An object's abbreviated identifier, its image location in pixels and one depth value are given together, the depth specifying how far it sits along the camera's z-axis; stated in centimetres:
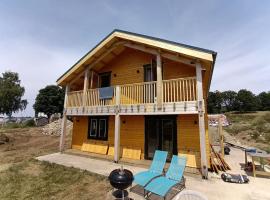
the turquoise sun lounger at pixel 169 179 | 492
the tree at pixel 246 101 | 6084
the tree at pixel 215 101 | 6888
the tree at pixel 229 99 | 6825
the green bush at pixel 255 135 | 1981
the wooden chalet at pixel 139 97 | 801
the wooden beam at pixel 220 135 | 988
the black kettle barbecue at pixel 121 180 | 435
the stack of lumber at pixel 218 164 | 799
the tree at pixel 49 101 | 4417
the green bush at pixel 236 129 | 2445
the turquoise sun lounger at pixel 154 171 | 567
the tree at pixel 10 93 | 4384
